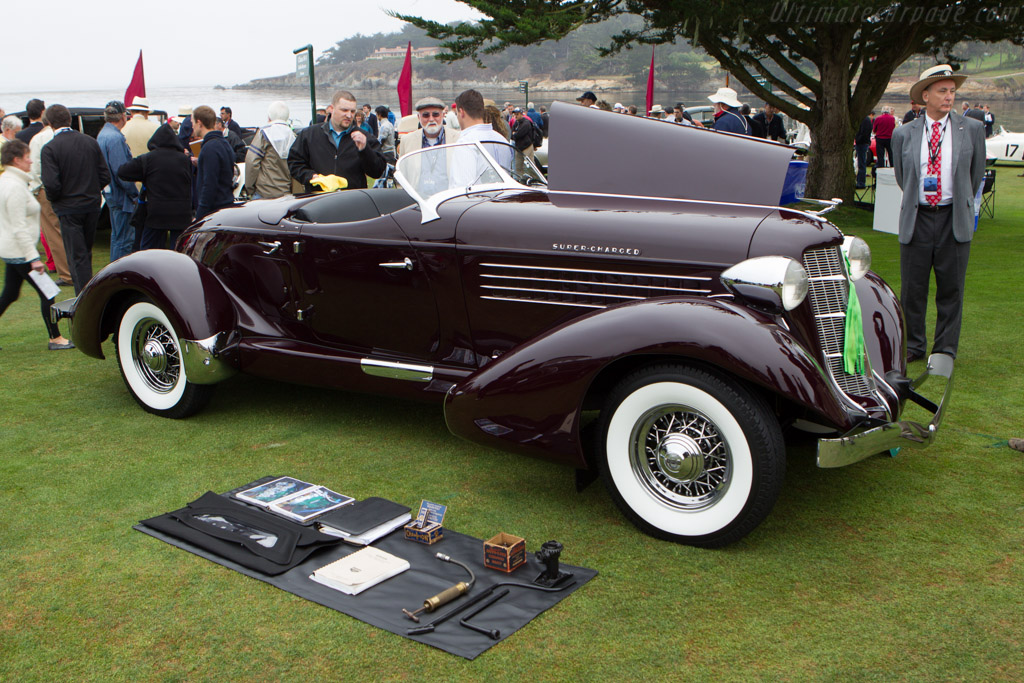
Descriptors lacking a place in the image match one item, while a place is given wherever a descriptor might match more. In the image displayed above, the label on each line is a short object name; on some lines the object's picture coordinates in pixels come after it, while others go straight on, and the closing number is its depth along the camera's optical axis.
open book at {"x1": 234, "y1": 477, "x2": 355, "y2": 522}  3.81
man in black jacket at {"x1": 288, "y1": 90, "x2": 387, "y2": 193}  7.55
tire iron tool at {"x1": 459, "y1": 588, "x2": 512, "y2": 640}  2.86
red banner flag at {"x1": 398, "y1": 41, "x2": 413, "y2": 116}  17.34
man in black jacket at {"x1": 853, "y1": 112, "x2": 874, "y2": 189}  17.98
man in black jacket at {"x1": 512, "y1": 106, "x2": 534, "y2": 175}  10.80
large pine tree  10.91
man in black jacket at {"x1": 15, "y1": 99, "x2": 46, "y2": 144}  10.28
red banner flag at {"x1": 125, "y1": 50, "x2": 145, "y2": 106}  13.34
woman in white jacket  6.70
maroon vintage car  3.40
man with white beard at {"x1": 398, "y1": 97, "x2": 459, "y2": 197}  8.03
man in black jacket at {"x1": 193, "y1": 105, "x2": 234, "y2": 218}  8.39
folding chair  13.06
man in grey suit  5.64
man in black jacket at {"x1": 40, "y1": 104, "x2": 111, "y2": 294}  7.84
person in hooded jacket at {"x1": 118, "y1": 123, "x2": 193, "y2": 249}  8.38
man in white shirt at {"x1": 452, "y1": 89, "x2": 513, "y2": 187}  4.82
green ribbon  3.76
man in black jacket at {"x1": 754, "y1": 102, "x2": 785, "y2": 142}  16.44
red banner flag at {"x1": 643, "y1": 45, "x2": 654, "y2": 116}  17.86
